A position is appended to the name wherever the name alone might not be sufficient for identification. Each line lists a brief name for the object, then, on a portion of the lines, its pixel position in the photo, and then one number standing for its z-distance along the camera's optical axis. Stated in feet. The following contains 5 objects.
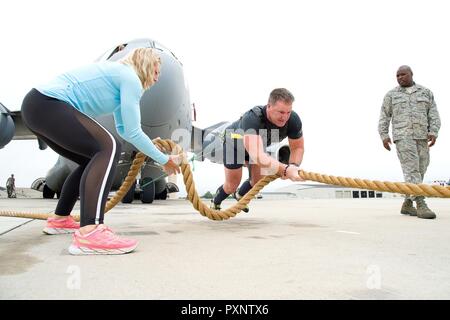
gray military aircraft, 22.86
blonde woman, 7.45
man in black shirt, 10.93
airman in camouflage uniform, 15.43
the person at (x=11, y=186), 66.28
